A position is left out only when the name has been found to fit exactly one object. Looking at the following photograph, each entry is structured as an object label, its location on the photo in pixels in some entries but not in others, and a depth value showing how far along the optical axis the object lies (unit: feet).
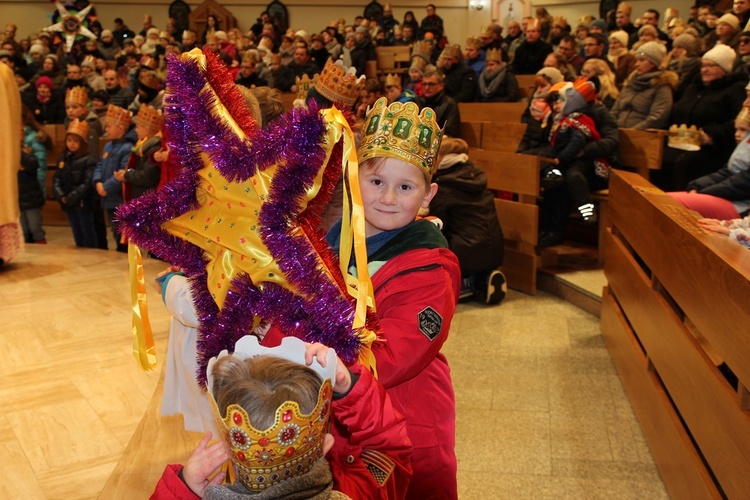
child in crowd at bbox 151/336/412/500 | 3.42
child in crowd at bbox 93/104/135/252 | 18.49
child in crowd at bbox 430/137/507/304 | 15.53
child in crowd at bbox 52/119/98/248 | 20.04
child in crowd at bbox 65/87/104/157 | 22.25
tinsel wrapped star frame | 4.11
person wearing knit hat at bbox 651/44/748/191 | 15.96
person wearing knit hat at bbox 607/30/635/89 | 21.70
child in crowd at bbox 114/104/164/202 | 16.11
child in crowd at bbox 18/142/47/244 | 20.83
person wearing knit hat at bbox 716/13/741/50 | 21.11
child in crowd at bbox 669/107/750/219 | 11.87
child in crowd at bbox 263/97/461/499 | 4.93
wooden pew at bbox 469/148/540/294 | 16.78
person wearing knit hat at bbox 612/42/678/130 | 18.11
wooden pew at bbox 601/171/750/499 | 6.54
